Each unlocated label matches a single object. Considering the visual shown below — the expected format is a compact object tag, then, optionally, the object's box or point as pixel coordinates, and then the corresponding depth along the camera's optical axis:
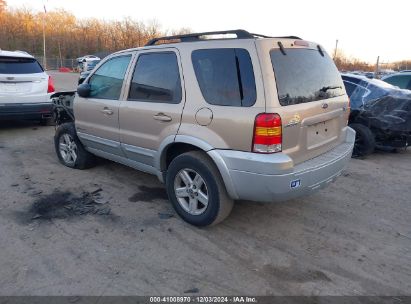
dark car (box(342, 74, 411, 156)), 6.20
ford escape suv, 2.96
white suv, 7.17
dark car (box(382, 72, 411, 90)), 8.63
